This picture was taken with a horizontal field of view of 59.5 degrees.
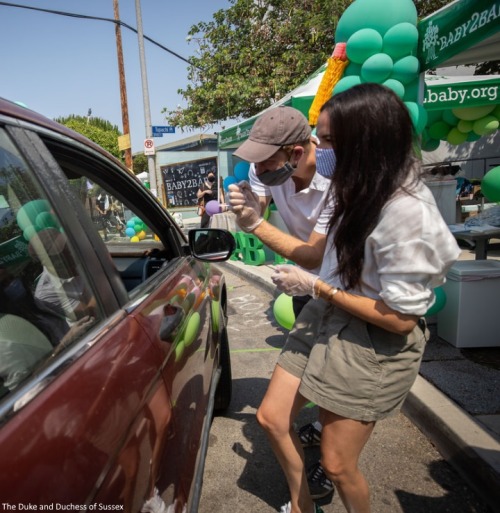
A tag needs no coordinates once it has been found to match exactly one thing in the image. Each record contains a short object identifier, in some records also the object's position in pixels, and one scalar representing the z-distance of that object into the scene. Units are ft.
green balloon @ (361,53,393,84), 13.56
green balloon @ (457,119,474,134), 21.52
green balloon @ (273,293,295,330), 11.66
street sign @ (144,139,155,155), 40.86
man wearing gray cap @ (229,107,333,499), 6.37
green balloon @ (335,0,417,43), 13.44
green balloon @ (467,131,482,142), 22.92
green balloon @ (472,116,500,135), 20.77
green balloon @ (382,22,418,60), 13.44
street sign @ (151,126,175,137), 41.55
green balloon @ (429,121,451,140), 22.74
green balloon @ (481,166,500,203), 12.48
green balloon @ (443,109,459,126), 21.79
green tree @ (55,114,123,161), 83.87
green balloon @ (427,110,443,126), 22.35
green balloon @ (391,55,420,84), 13.70
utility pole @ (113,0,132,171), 49.96
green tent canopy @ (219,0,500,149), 11.14
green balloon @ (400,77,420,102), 14.47
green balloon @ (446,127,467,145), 22.41
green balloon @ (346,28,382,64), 13.58
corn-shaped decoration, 14.74
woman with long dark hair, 4.38
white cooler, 11.39
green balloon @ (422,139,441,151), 24.22
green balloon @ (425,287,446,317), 11.70
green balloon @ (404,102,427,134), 13.47
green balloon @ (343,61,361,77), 14.61
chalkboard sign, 50.37
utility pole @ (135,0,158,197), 40.83
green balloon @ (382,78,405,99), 13.78
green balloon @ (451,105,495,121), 20.42
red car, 2.67
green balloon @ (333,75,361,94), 14.07
